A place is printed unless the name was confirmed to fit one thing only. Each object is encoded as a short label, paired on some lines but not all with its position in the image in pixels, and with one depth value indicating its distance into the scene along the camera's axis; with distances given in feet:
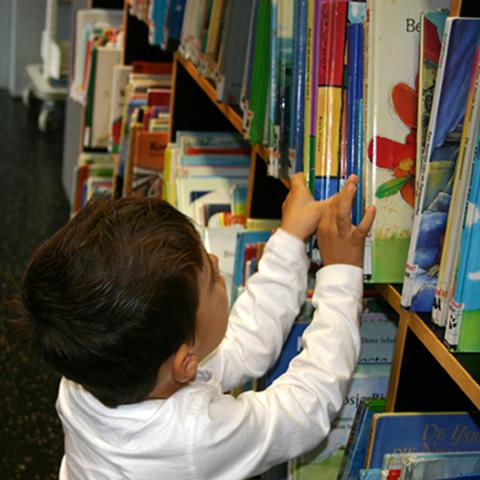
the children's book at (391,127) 4.39
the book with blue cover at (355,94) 4.50
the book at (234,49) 6.06
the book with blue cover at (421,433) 4.52
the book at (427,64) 4.27
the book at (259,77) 5.36
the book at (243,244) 5.93
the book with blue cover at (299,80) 4.74
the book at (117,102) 10.72
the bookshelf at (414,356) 4.12
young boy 4.53
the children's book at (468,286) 3.98
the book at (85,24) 12.13
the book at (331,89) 4.56
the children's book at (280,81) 5.00
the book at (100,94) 11.41
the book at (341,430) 5.07
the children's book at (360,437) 4.73
